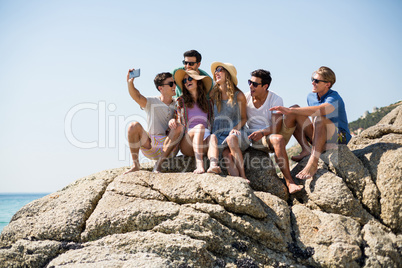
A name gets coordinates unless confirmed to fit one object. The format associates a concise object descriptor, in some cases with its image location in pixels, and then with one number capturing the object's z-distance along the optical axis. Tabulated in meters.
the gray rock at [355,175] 7.22
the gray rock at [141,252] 5.71
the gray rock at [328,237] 6.13
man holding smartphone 7.91
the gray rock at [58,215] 6.58
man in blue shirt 7.70
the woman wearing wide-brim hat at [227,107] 8.00
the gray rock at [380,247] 6.30
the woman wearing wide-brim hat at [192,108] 7.84
